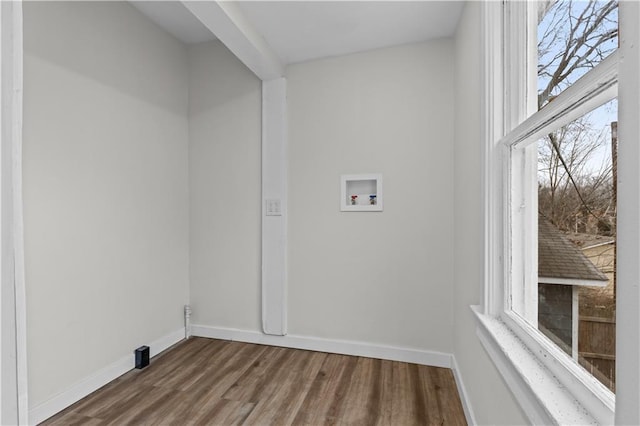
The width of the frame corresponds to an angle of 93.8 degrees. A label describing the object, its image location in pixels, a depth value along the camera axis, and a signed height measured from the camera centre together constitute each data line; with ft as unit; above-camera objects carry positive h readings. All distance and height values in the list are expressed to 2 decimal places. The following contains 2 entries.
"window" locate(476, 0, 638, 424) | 2.08 +0.20
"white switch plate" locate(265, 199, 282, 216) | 7.95 +0.02
